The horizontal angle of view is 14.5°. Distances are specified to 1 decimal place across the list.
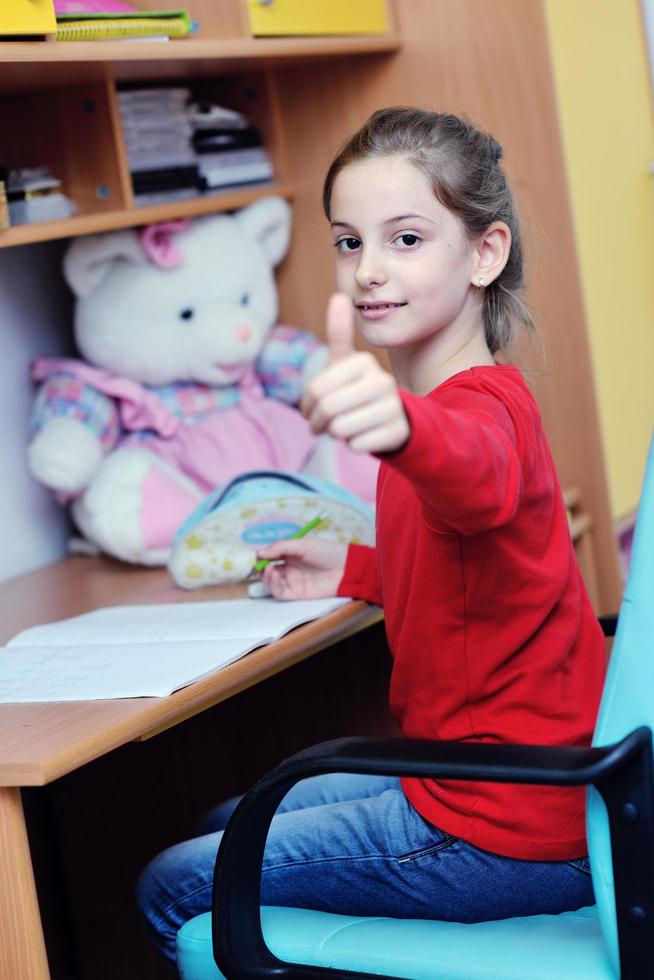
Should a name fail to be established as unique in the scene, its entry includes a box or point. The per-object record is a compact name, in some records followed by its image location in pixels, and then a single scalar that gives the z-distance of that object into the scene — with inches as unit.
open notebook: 90.5
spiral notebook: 99.3
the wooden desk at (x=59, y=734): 84.9
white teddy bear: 111.7
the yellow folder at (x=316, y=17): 108.7
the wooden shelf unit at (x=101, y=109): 103.8
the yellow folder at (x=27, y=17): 95.9
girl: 86.4
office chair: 80.8
